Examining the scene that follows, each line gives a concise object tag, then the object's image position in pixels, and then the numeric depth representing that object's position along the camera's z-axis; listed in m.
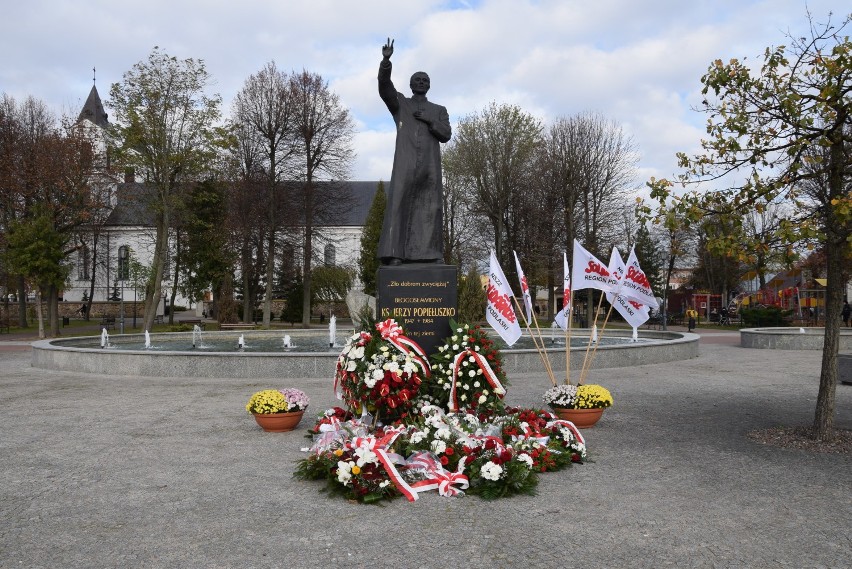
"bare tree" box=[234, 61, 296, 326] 34.84
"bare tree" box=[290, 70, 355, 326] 35.16
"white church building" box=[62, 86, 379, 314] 38.84
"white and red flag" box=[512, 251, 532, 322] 8.88
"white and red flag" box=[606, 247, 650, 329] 8.98
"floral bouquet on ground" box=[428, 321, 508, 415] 7.54
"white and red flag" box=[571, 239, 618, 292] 8.91
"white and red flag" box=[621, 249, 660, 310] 8.88
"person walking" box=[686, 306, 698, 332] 32.56
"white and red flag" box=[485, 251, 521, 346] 8.25
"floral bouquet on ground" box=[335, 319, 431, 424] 7.09
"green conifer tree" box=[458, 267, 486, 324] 32.94
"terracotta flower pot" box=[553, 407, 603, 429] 8.55
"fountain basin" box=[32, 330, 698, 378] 13.99
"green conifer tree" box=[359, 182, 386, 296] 46.78
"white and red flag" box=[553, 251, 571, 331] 10.38
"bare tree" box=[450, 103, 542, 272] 38.31
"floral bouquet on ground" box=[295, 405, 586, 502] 5.78
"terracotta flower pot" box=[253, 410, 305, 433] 8.41
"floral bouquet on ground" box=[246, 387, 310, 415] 8.39
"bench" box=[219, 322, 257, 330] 31.60
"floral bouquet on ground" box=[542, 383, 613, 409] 8.58
